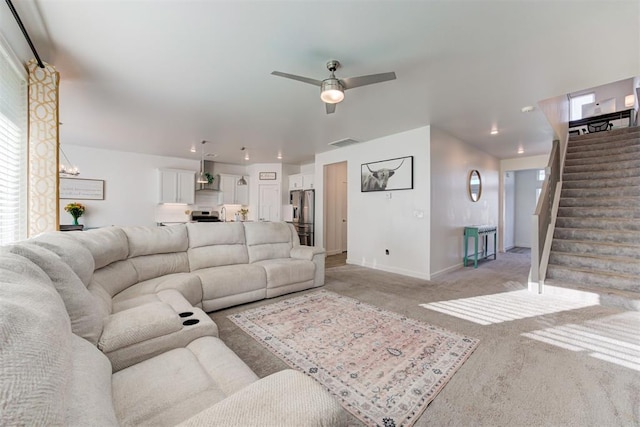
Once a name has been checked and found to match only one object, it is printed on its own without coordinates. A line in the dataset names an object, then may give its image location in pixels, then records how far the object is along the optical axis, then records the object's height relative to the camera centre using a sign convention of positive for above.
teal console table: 5.20 -0.45
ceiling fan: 2.20 +1.14
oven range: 6.84 -0.12
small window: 7.45 +3.26
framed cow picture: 4.67 +0.73
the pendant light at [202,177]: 6.30 +0.86
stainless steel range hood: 7.12 +0.82
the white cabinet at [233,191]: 7.48 +0.63
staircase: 3.35 -0.15
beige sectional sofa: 0.59 -0.57
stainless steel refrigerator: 6.71 -0.03
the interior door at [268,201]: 7.75 +0.34
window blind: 1.97 +0.51
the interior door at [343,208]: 7.01 +0.14
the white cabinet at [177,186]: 6.52 +0.67
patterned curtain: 2.33 +0.56
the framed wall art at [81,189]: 5.63 +0.50
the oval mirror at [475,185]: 5.61 +0.63
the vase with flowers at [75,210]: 5.41 +0.03
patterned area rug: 1.62 -1.13
